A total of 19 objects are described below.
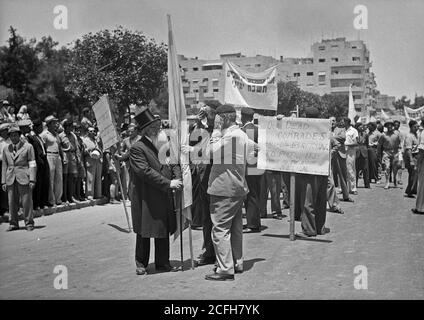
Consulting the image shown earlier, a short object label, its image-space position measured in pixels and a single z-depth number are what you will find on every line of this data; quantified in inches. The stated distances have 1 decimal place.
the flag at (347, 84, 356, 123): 786.8
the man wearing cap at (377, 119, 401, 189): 724.0
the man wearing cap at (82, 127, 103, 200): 567.8
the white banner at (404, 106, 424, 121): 1102.4
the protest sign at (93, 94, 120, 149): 402.3
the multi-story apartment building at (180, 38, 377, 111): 4658.0
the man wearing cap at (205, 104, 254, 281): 267.4
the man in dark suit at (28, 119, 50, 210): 474.3
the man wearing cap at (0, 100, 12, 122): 511.8
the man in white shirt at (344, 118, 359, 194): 626.9
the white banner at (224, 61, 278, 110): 377.1
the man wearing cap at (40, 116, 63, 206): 505.0
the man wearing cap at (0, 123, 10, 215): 429.0
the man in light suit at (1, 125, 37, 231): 402.9
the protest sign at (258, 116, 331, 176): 370.0
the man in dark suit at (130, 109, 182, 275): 276.4
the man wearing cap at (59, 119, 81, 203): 531.2
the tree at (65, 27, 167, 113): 1291.8
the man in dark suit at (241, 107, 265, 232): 395.5
